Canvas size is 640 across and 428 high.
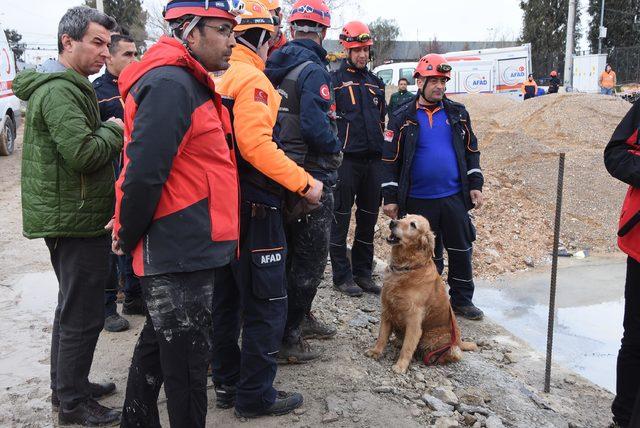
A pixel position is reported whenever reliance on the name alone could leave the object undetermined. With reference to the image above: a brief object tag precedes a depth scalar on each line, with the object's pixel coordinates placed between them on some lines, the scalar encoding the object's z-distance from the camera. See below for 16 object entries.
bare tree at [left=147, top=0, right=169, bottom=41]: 35.50
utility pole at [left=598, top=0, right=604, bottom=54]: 36.67
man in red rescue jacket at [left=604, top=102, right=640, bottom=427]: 3.37
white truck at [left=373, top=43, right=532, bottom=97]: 25.19
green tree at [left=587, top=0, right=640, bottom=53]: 43.03
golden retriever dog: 4.46
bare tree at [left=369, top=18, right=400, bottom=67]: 51.88
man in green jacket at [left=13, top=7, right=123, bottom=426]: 2.98
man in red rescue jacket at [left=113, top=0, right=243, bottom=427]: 2.28
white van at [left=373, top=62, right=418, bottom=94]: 22.22
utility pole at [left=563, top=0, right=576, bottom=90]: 29.19
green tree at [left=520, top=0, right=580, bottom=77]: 44.91
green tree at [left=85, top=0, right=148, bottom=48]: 47.75
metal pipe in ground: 4.16
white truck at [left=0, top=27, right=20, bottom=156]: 13.18
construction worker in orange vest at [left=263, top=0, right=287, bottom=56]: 3.58
